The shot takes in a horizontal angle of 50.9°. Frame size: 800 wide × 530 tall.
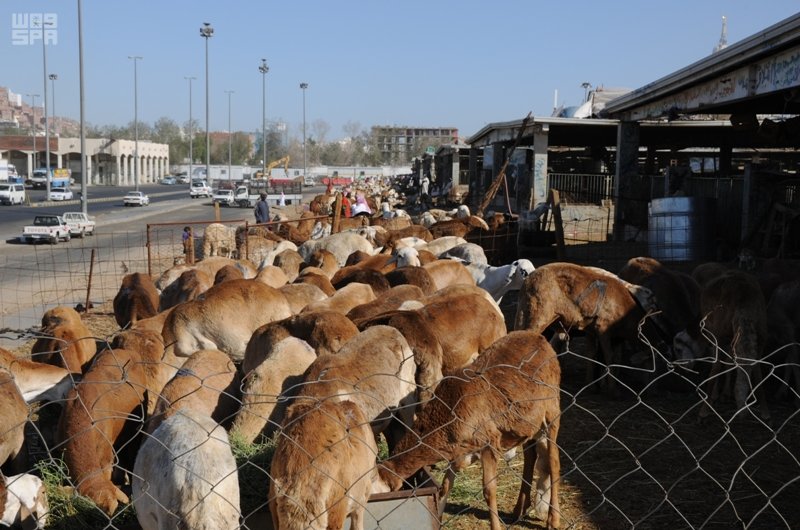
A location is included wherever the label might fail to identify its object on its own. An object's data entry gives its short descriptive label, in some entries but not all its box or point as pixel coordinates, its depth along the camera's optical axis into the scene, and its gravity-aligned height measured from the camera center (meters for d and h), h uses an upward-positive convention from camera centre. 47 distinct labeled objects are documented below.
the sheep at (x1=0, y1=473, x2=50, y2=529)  5.74 -2.32
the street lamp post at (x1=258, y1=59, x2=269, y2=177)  86.00 +6.80
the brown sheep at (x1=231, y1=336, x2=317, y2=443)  6.82 -1.82
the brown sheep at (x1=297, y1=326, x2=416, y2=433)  6.45 -1.62
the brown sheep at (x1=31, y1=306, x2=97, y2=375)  9.45 -2.07
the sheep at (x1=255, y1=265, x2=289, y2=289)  13.62 -1.75
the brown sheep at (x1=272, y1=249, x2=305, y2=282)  16.17 -1.83
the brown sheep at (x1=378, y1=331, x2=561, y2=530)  5.79 -1.74
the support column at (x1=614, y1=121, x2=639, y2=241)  23.61 +0.23
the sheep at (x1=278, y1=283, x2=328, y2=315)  10.94 -1.65
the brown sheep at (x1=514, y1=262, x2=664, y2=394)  9.97 -1.56
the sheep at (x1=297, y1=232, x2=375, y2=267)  18.47 -1.65
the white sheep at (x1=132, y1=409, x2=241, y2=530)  4.92 -1.89
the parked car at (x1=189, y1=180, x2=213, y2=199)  76.12 -2.11
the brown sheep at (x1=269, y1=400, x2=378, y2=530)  4.72 -1.74
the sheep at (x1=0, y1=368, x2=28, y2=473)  6.68 -2.07
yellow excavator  82.25 +0.28
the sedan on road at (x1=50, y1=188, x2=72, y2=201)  65.06 -2.25
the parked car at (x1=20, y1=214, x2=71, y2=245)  32.99 -2.57
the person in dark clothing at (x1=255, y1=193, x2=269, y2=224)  28.67 -1.44
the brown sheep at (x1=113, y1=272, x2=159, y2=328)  12.77 -2.10
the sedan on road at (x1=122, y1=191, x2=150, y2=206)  61.78 -2.39
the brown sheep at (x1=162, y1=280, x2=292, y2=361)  10.09 -1.83
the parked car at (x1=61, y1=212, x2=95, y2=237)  35.41 -2.46
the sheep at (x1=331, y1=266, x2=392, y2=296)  12.02 -1.58
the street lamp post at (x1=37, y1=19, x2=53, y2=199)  57.45 +7.01
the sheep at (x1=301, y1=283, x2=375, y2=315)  10.11 -1.61
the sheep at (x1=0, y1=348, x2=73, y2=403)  7.87 -2.03
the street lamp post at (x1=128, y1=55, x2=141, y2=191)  88.06 +3.69
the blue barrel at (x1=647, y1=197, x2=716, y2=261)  17.55 -1.09
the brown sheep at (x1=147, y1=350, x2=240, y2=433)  6.77 -1.91
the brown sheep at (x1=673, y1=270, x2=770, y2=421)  8.65 -1.51
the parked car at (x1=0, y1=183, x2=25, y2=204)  59.09 -2.09
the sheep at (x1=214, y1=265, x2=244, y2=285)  14.05 -1.78
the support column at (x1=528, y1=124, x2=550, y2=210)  25.97 +0.48
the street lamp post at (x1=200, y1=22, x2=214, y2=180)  63.00 +10.19
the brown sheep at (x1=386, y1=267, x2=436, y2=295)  11.78 -1.50
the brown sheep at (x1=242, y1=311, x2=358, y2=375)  8.12 -1.61
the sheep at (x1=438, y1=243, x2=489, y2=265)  15.64 -1.53
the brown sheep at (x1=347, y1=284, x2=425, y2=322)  9.41 -1.51
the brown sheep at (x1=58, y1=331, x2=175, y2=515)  6.34 -2.13
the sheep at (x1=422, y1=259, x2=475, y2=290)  12.35 -1.50
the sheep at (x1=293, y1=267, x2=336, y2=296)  12.23 -1.63
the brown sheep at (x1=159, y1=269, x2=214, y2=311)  13.41 -1.95
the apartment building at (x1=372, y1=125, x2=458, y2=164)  171.93 +6.80
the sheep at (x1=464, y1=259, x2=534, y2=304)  13.27 -1.66
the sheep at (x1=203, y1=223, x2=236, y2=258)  22.23 -1.95
